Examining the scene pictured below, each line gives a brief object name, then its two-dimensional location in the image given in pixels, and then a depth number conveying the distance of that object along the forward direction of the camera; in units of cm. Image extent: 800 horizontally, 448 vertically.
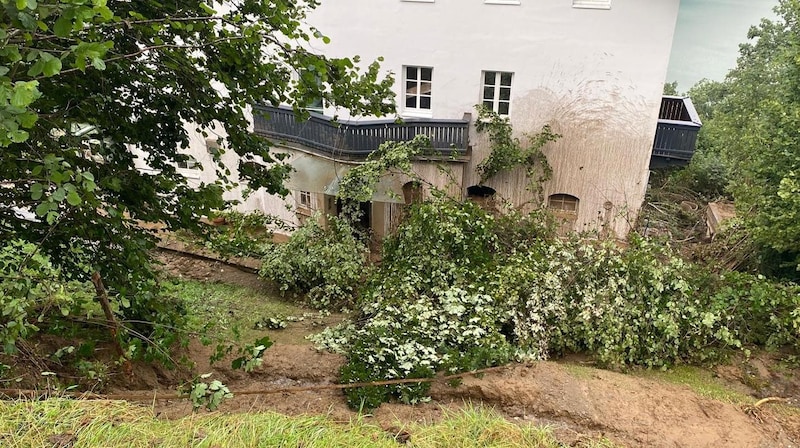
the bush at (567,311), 614
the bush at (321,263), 955
